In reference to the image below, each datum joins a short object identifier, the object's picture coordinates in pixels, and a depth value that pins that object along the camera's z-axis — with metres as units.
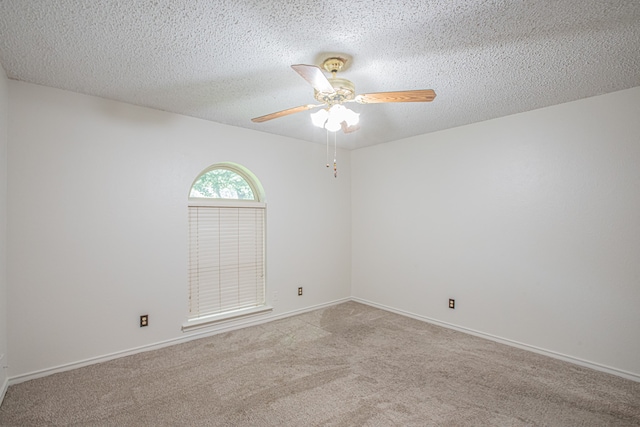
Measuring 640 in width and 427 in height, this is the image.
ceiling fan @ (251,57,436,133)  1.92
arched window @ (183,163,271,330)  3.43
